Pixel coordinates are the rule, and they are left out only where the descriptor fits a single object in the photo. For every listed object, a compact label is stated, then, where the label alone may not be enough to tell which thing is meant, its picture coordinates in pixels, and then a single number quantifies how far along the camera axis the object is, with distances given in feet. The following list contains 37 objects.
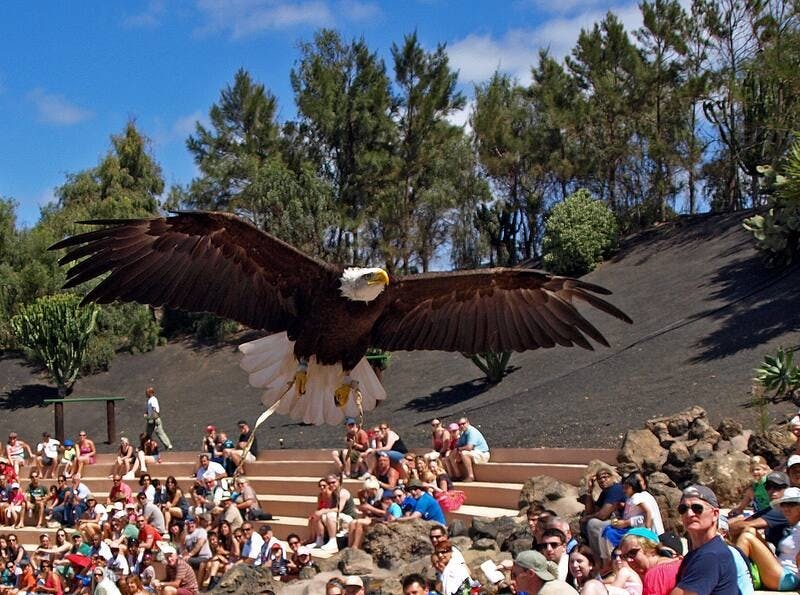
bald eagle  22.65
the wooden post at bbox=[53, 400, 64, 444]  64.54
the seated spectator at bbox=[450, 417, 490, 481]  39.19
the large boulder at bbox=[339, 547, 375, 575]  31.30
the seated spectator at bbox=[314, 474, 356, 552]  35.58
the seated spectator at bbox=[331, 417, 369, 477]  40.32
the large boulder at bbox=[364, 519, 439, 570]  31.09
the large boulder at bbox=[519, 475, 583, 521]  31.07
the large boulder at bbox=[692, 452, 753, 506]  29.78
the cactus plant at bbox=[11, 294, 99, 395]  83.15
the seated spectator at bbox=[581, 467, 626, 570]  24.53
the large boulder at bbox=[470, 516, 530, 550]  30.12
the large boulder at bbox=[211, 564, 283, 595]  31.30
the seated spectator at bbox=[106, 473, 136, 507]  44.32
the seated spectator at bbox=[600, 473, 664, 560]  23.72
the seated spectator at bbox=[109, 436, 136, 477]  52.85
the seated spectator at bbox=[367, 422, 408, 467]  38.98
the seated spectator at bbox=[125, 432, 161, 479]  52.42
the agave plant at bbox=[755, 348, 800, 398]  38.52
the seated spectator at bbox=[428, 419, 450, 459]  40.70
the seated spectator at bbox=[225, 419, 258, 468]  45.21
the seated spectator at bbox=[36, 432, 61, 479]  56.18
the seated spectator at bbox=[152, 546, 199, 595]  32.99
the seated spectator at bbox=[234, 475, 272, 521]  40.78
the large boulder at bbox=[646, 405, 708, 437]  35.94
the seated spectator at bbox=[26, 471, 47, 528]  49.78
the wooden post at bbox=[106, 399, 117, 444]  65.41
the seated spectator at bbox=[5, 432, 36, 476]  57.11
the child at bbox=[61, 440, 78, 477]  56.13
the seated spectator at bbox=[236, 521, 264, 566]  34.53
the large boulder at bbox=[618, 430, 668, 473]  33.22
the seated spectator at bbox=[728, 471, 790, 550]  18.58
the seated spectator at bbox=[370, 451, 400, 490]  36.45
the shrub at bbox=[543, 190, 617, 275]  79.30
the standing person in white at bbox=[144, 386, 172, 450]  56.75
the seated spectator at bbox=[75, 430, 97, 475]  55.92
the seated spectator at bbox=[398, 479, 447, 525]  32.37
